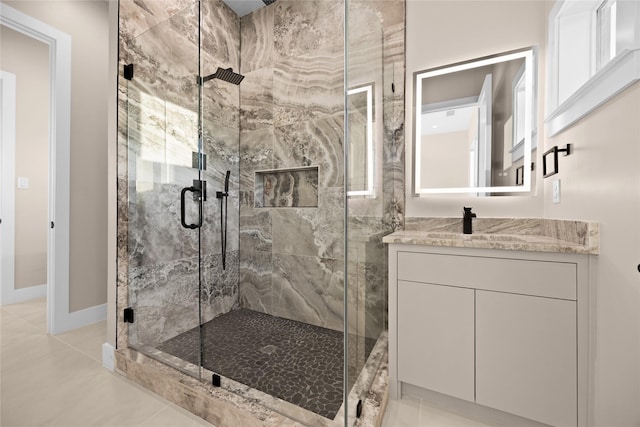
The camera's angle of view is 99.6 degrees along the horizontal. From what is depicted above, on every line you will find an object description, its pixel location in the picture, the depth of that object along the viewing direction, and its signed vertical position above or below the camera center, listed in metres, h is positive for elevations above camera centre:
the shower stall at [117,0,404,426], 1.40 +0.13
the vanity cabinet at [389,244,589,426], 1.14 -0.54
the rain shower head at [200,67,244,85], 2.04 +1.10
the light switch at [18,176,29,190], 2.99 +0.29
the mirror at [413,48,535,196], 1.70 +0.58
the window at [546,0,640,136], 0.91 +0.71
